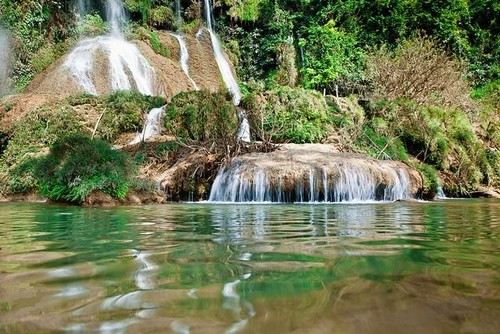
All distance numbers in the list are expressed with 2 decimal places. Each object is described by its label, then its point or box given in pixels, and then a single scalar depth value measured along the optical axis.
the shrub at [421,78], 18.98
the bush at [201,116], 14.18
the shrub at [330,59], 24.44
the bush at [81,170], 7.63
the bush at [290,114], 15.28
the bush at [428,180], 11.34
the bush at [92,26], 22.95
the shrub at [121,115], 14.98
